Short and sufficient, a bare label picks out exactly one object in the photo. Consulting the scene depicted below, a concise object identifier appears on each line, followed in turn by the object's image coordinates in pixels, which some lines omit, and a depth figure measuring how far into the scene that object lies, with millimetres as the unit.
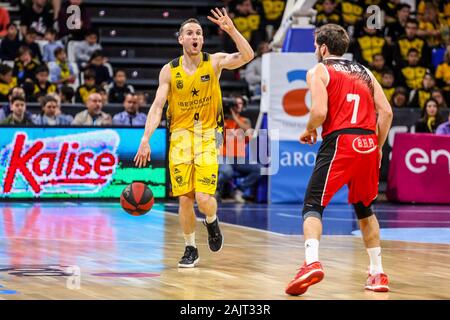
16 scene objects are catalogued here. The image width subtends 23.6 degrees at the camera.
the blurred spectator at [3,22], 21656
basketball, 11406
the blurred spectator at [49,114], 17969
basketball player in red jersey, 8359
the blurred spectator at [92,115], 18156
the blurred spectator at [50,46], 21125
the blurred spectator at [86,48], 21750
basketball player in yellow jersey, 10086
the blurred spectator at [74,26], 22172
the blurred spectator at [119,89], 20156
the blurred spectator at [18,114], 17734
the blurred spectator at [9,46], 21297
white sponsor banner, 17938
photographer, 18156
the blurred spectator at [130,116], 18516
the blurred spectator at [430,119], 19234
